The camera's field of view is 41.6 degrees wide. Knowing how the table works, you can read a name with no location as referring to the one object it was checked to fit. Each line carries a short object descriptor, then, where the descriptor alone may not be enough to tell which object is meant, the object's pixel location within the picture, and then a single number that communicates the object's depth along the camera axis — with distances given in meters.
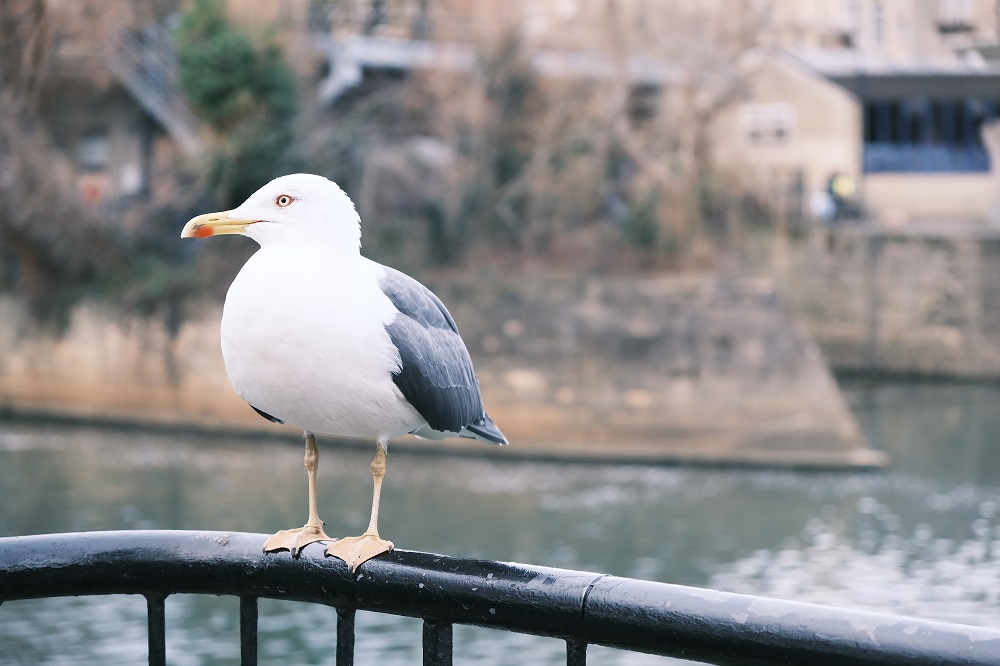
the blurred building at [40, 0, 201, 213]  27.25
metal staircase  29.66
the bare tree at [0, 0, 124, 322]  25.45
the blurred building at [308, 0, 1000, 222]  28.55
